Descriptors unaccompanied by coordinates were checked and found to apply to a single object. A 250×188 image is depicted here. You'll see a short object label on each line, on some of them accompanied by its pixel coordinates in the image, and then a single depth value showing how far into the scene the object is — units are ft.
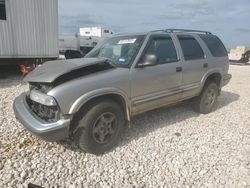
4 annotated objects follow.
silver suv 8.69
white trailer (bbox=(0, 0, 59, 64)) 23.29
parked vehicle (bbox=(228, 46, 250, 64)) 65.57
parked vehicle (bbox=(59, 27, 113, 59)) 64.37
